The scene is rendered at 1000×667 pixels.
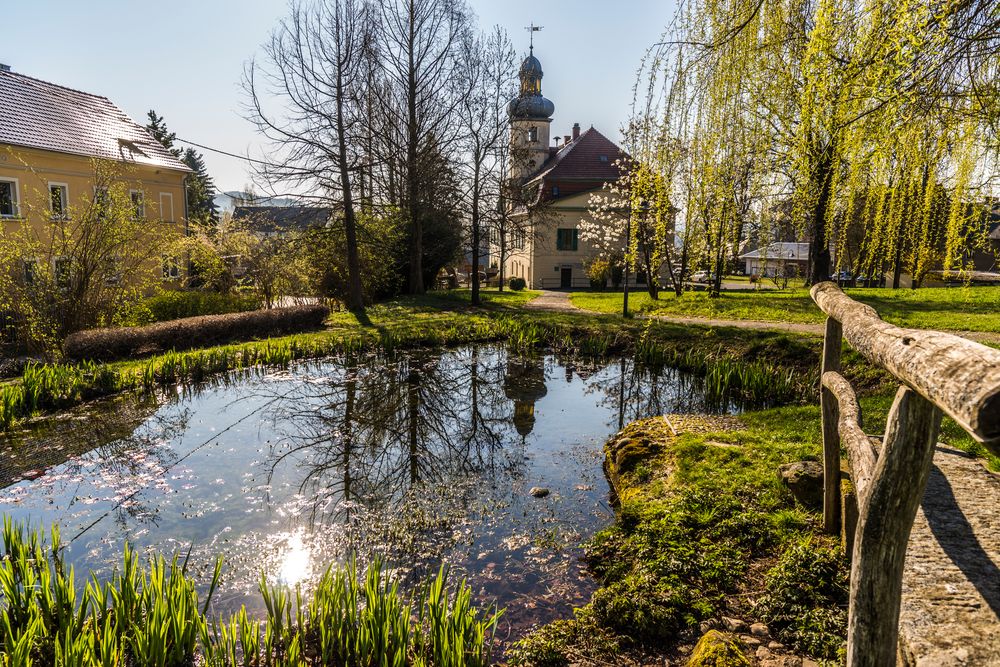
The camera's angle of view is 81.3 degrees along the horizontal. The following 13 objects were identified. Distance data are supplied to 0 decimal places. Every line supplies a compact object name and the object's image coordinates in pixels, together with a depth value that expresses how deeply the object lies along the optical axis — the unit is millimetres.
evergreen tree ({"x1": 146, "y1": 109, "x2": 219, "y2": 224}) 40938
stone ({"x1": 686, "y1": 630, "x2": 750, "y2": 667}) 2758
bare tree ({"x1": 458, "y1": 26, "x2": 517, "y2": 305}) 20719
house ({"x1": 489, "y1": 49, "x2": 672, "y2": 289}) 34219
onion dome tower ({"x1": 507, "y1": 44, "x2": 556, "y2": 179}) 21772
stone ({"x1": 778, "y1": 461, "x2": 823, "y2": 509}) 4355
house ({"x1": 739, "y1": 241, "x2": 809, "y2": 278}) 44894
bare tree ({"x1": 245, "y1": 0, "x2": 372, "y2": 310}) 16859
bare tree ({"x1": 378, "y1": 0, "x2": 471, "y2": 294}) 19594
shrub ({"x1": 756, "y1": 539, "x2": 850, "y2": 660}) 2965
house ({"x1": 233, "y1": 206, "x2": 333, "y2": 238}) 18344
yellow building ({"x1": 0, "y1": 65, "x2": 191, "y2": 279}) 20125
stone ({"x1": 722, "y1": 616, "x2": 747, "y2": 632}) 3230
